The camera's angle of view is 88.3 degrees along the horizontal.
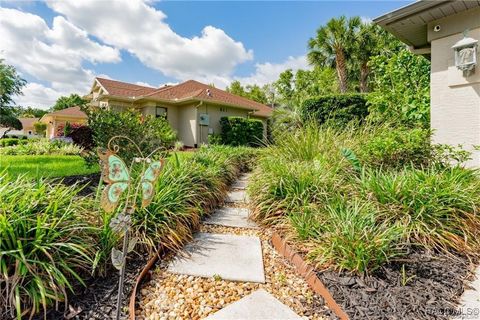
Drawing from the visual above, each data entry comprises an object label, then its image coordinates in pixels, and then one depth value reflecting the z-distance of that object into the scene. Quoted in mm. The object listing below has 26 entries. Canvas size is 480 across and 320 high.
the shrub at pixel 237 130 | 14422
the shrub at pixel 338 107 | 9781
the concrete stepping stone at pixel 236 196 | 4505
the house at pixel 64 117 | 23703
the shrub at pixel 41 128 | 30781
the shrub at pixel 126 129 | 4438
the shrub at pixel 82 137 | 11148
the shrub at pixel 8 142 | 14298
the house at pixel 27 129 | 39531
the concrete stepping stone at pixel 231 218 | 3366
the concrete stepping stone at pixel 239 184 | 5508
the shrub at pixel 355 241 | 2098
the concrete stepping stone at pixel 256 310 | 1726
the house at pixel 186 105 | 14312
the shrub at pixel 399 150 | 3861
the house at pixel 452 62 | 3922
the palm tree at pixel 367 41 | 14961
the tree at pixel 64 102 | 44419
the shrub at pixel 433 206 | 2498
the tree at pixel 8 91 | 20016
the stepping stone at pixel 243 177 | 6474
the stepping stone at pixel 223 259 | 2225
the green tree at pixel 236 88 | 32844
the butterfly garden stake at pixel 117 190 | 1509
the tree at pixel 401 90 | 5121
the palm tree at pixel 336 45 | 15297
